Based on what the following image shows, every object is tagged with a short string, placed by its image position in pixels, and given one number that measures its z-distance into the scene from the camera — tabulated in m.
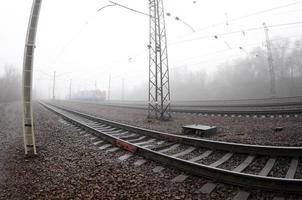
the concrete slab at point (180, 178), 4.82
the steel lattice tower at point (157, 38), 16.27
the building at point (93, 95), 59.53
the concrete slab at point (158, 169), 5.44
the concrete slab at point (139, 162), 5.99
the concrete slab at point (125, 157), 6.47
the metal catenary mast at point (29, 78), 6.92
